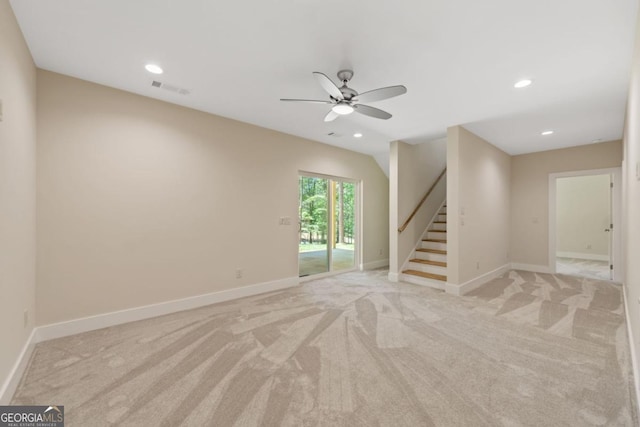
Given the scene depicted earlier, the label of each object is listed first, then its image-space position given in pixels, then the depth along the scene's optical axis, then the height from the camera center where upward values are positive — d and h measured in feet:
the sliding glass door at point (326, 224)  17.29 -0.78
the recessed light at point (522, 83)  9.31 +4.67
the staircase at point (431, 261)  15.64 -3.15
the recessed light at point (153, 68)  8.57 +4.77
